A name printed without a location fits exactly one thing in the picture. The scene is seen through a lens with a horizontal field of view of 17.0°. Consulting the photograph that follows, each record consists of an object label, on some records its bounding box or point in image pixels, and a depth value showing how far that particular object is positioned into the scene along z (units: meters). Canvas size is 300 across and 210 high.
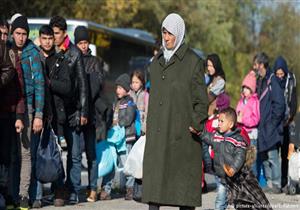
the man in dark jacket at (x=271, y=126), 15.29
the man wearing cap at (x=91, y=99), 12.96
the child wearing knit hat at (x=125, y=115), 13.66
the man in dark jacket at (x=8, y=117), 10.88
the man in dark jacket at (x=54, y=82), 12.00
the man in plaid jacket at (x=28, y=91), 11.39
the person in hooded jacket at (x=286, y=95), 15.52
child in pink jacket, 15.38
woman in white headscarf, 9.19
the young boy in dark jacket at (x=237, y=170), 10.95
